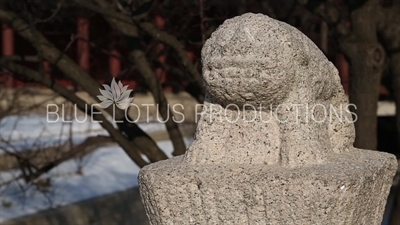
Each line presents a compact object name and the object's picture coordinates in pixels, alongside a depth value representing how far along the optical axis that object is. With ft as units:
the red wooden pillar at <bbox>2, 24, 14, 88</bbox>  32.58
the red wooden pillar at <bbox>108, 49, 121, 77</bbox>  31.24
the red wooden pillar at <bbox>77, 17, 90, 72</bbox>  22.35
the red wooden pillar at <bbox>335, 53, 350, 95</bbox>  30.22
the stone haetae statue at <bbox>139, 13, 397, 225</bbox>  7.81
